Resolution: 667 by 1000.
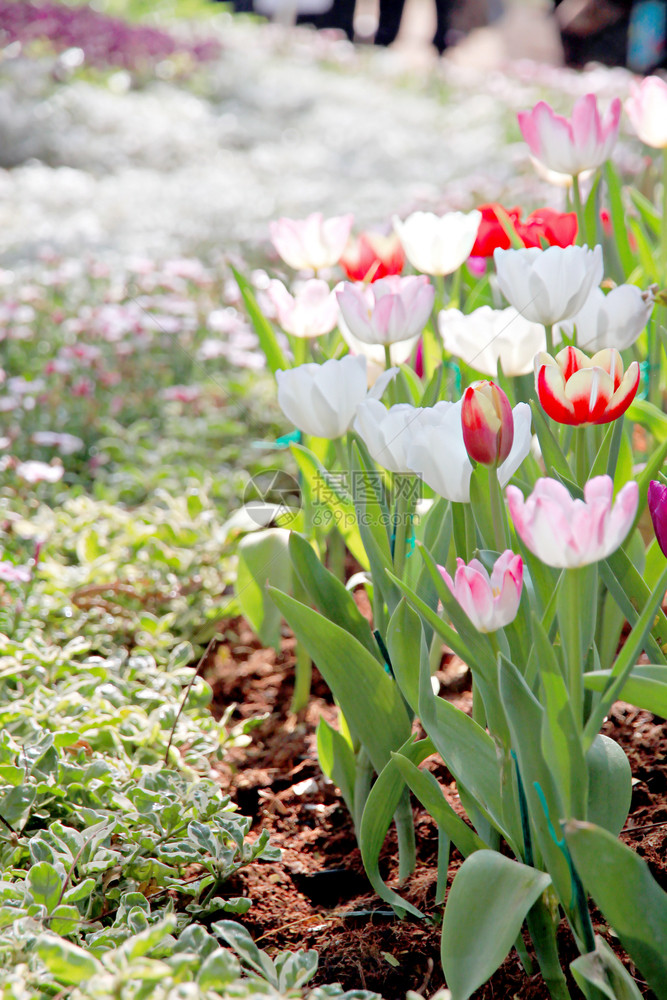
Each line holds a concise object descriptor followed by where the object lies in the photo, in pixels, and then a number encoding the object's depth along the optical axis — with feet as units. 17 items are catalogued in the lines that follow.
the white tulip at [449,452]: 6.41
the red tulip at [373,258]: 7.20
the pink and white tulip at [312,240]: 7.25
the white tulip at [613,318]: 6.81
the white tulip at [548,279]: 6.66
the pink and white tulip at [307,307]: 7.09
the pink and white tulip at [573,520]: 6.11
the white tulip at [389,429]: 6.51
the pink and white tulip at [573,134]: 7.22
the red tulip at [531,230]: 7.07
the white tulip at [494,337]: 6.78
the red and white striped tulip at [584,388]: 6.37
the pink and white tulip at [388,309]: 6.82
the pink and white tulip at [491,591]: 6.24
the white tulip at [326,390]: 6.68
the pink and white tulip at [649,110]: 7.41
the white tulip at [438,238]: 7.08
